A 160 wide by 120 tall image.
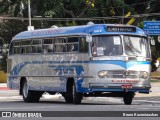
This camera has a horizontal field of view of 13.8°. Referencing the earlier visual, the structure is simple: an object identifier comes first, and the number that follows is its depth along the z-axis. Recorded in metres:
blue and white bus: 25.84
